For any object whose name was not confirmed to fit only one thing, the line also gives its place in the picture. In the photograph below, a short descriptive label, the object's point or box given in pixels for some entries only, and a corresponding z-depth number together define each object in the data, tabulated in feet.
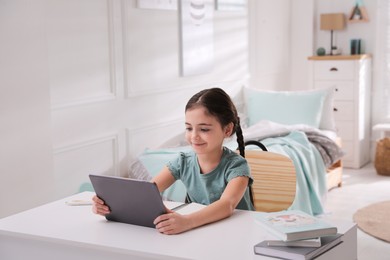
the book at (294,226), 5.96
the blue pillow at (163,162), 12.65
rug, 14.11
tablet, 6.51
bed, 14.12
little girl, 7.69
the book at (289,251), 5.79
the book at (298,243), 5.95
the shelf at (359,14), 20.86
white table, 6.08
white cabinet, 20.17
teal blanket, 14.67
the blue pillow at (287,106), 18.34
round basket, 19.48
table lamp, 20.92
